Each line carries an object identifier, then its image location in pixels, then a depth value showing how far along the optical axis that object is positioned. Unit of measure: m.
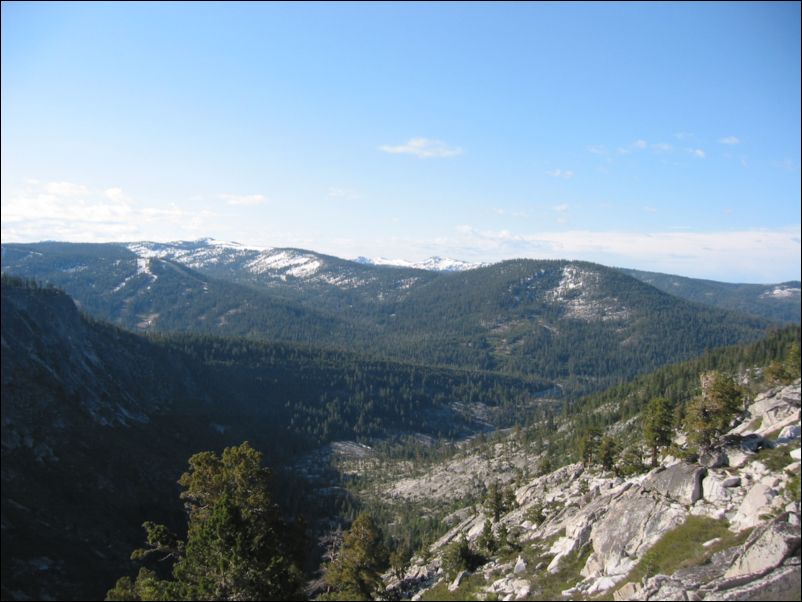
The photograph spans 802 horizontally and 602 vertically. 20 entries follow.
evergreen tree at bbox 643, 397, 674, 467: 60.31
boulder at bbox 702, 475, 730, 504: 37.15
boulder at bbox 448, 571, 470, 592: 48.65
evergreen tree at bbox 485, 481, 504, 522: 70.25
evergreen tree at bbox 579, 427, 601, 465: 80.75
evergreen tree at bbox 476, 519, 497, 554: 56.12
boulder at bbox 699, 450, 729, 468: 42.03
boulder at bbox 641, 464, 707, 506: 39.28
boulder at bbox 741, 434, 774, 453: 42.68
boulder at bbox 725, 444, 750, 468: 40.78
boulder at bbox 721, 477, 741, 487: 37.81
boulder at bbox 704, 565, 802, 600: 25.22
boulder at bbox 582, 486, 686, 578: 36.84
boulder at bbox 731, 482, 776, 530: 32.53
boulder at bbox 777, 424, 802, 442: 41.84
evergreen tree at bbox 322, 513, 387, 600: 47.81
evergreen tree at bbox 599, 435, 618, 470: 69.69
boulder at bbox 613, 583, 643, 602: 30.35
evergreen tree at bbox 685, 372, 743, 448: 47.28
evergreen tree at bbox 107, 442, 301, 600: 36.12
